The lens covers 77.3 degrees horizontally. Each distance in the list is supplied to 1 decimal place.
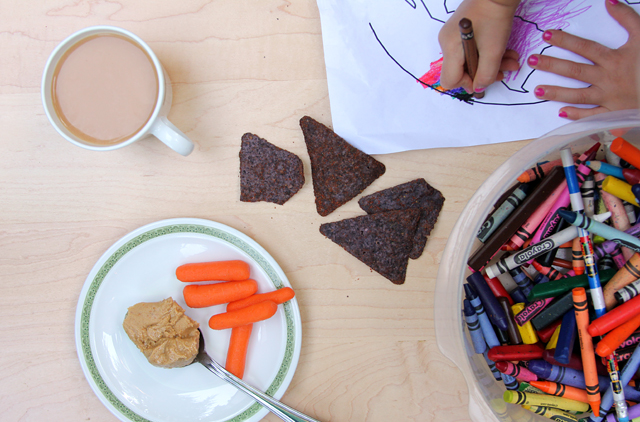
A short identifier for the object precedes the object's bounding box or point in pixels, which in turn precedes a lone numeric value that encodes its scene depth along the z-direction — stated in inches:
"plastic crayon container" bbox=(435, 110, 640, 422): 21.1
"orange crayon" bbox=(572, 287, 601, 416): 22.6
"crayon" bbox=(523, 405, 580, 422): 24.0
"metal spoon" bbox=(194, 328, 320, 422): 24.6
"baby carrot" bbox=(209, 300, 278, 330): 24.0
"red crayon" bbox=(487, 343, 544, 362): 23.7
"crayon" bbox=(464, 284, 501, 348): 24.3
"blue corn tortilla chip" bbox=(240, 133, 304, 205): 26.1
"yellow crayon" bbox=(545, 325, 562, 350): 24.1
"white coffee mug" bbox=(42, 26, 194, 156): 22.1
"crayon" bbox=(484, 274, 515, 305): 24.9
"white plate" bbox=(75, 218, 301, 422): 24.9
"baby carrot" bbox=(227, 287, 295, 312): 24.4
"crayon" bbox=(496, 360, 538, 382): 23.0
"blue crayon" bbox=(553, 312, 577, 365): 22.4
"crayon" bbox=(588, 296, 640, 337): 21.9
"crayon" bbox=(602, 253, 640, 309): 22.2
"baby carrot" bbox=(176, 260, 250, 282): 24.6
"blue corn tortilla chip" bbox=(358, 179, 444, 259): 26.1
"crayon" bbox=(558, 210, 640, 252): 21.8
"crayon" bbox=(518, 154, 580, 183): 24.3
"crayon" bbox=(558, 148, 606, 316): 22.5
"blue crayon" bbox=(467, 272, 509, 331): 23.9
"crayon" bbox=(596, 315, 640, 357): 22.0
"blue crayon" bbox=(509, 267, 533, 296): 25.1
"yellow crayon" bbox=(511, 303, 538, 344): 24.5
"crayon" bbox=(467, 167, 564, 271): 23.7
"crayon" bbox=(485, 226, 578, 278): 23.6
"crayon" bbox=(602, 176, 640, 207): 22.6
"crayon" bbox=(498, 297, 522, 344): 24.3
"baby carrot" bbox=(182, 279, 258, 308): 24.7
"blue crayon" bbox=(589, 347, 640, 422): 23.0
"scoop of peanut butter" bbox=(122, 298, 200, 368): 23.9
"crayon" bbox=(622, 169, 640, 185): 22.4
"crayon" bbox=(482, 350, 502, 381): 25.1
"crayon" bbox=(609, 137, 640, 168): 21.7
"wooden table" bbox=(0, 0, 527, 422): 26.4
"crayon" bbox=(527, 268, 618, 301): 23.2
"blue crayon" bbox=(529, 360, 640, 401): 23.4
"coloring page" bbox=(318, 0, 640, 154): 26.0
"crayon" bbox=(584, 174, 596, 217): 23.8
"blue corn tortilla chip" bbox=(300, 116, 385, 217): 26.0
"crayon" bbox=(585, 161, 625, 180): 23.1
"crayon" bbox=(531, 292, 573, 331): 23.4
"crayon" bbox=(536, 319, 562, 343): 24.5
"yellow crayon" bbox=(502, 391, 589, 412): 23.4
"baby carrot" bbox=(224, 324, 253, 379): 25.0
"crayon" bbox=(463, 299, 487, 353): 24.5
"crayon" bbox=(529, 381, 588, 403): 23.4
